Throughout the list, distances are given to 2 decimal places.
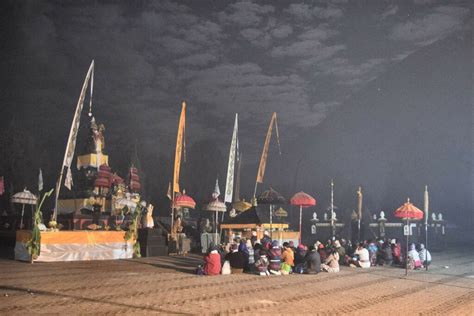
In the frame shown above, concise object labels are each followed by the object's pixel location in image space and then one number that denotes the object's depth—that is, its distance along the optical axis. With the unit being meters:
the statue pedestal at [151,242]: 18.09
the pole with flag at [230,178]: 22.28
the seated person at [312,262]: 13.52
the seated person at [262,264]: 12.92
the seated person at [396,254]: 16.95
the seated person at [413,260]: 15.63
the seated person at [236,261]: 13.10
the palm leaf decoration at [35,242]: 14.54
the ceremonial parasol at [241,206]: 27.88
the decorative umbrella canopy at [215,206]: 20.22
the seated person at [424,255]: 16.05
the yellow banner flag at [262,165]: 25.66
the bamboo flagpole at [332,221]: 27.34
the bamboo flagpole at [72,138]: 14.81
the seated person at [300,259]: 13.69
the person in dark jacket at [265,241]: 14.25
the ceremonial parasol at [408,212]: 15.50
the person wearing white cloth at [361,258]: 15.92
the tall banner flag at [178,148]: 18.33
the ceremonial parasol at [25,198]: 19.17
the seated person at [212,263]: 12.45
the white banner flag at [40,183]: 25.05
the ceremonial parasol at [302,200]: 18.64
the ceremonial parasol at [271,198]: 19.44
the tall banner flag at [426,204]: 14.33
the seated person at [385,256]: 16.84
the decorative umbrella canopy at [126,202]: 26.55
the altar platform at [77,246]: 14.90
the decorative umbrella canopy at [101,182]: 26.44
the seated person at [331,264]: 14.11
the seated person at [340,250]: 16.30
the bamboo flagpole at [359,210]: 23.62
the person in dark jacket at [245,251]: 13.59
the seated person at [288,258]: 13.48
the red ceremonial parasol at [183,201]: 22.13
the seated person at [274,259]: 13.12
